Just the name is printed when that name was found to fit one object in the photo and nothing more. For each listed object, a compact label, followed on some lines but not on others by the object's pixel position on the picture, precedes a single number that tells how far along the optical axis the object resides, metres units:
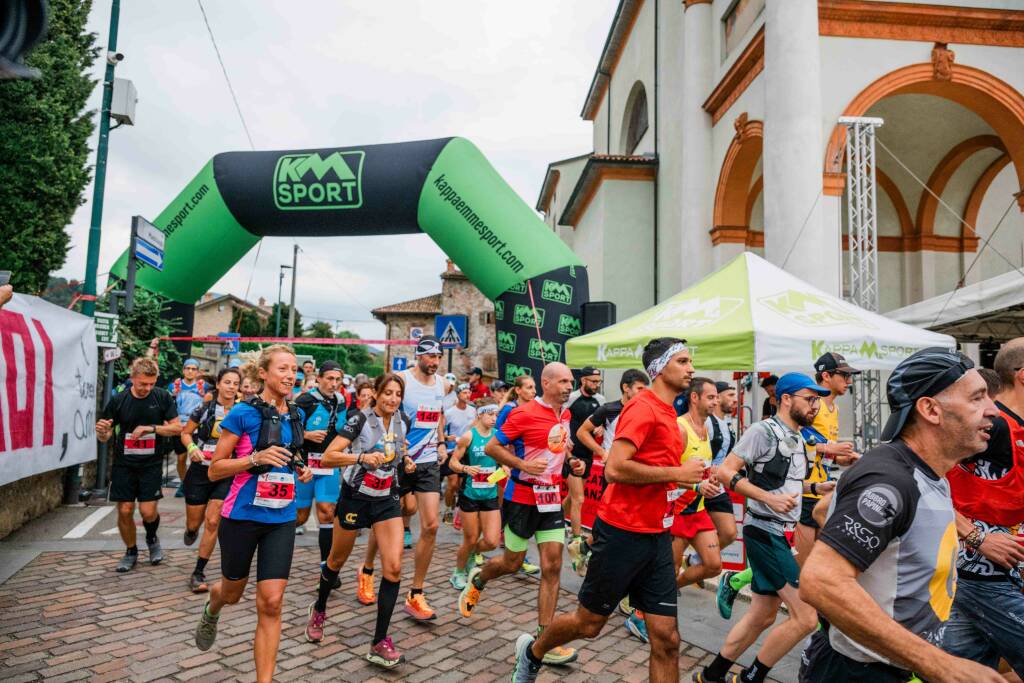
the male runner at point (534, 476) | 4.81
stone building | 49.38
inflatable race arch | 10.53
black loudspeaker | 10.36
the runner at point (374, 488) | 4.38
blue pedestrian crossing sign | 13.71
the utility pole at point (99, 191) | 9.97
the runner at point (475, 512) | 5.92
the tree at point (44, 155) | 14.97
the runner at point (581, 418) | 7.41
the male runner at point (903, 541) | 1.61
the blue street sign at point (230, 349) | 20.70
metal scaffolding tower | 8.92
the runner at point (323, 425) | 6.63
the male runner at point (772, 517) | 3.70
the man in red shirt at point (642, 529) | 3.31
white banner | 6.17
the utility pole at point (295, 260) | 45.38
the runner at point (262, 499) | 3.53
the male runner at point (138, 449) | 6.33
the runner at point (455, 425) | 8.83
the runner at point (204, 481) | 5.88
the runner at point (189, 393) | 10.26
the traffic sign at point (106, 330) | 9.14
